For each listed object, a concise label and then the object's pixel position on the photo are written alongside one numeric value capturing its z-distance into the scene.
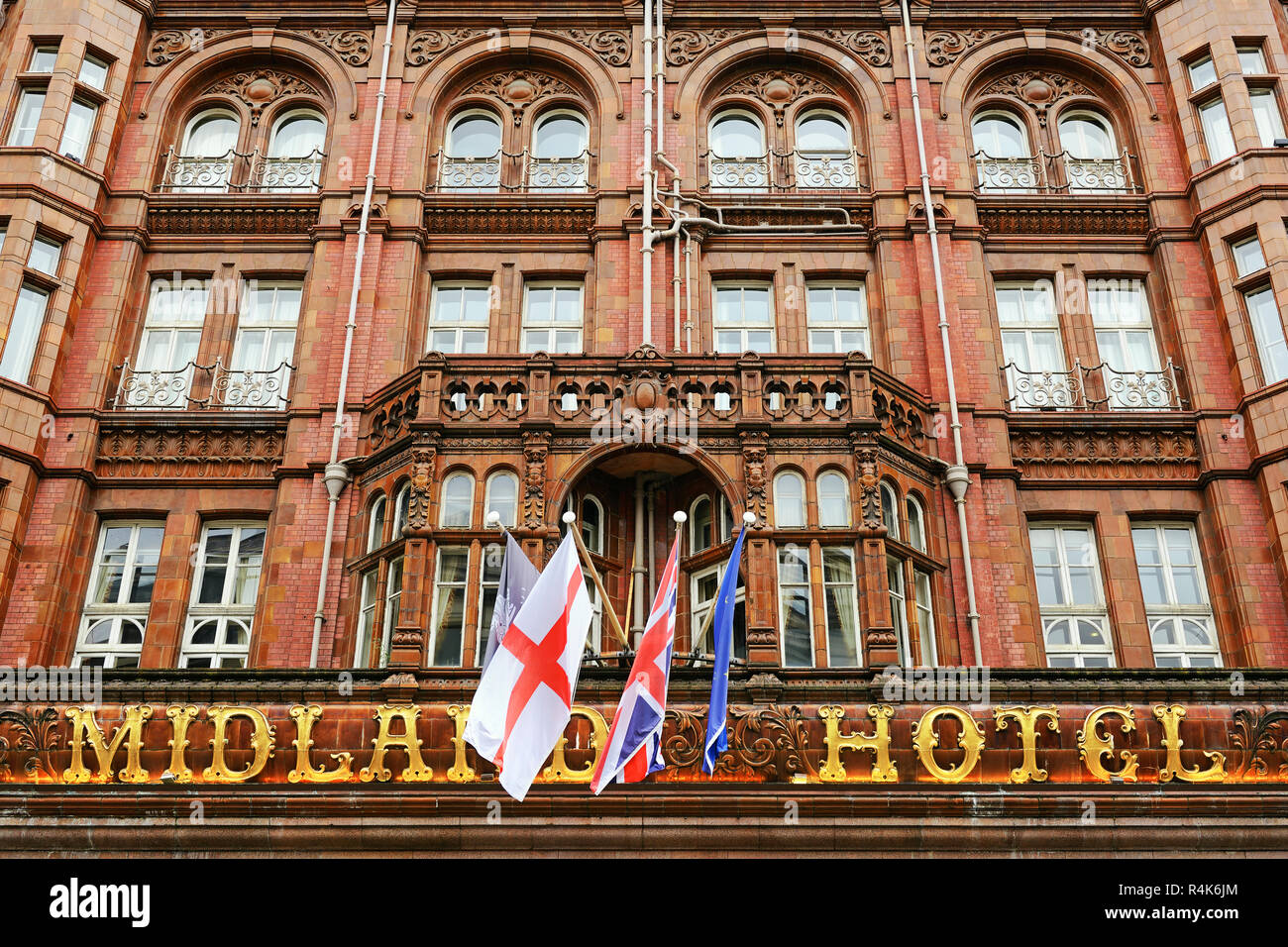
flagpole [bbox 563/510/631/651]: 17.47
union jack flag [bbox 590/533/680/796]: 15.00
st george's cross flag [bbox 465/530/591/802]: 15.10
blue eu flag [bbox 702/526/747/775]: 15.41
